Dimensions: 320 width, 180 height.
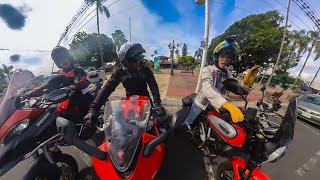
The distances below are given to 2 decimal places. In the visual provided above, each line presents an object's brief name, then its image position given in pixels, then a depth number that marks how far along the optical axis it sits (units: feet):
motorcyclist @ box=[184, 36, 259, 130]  4.98
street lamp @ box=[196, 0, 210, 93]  17.49
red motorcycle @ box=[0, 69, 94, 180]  4.05
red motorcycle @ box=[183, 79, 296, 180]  3.68
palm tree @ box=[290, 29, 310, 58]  66.47
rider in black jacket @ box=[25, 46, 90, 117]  6.70
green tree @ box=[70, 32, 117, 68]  106.00
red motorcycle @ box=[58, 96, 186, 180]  3.12
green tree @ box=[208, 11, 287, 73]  50.55
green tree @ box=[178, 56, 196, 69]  99.07
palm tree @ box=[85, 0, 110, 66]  55.79
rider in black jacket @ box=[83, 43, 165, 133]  6.21
